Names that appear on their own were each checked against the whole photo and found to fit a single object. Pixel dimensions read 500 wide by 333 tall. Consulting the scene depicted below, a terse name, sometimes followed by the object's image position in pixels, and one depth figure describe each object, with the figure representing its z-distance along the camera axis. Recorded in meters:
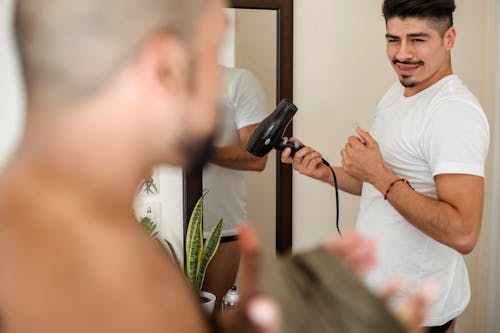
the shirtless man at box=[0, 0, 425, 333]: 0.38
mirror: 1.80
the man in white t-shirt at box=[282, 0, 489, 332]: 1.49
